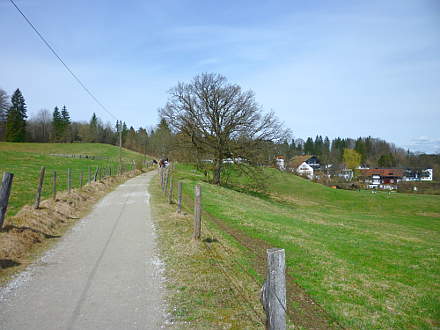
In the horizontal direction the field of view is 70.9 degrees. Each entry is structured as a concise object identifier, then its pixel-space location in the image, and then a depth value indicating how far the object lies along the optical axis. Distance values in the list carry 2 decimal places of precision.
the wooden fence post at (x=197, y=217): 9.52
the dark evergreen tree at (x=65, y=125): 108.09
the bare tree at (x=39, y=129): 107.90
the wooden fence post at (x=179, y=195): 13.02
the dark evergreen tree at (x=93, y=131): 117.94
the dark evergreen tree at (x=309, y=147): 150.80
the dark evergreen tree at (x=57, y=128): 106.44
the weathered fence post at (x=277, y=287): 3.55
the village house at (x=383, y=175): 104.75
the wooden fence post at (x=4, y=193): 8.27
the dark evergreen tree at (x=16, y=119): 85.81
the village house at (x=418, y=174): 111.38
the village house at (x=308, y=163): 107.75
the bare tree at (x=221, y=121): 34.25
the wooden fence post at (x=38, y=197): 12.06
